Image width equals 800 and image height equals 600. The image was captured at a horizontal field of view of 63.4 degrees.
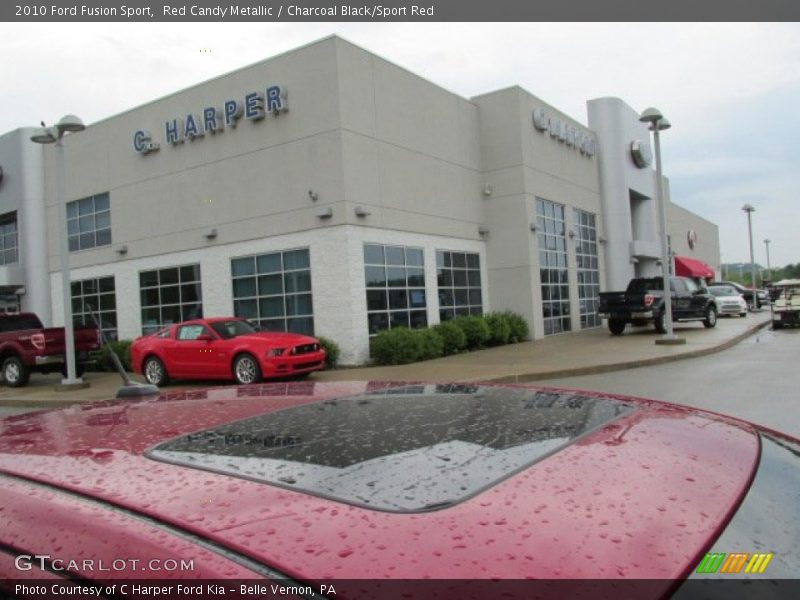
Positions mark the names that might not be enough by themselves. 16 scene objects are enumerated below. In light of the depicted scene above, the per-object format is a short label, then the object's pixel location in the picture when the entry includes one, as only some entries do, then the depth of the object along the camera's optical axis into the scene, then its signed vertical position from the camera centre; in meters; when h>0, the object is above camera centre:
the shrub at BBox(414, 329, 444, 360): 17.38 -0.90
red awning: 40.06 +1.65
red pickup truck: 16.84 -0.41
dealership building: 17.58 +3.68
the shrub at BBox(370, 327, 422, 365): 16.73 -0.89
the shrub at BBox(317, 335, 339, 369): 16.75 -0.91
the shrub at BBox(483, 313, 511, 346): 20.95 -0.71
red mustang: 13.83 -0.66
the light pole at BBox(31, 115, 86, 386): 14.94 +2.78
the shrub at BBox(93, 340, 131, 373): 20.41 -0.84
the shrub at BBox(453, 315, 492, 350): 19.75 -0.67
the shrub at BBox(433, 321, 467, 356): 18.67 -0.80
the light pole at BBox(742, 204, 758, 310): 47.01 +5.66
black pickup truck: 22.20 -0.27
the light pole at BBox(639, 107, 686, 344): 17.64 +2.65
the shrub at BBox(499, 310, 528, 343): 22.02 -0.72
